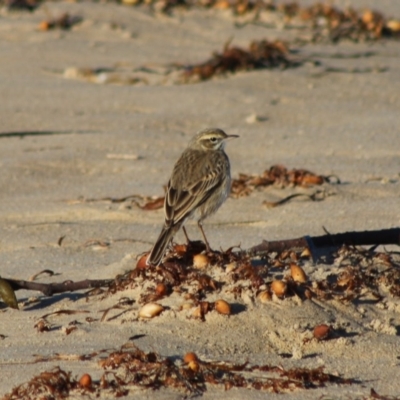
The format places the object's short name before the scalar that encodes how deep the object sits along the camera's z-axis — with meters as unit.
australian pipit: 15.20
